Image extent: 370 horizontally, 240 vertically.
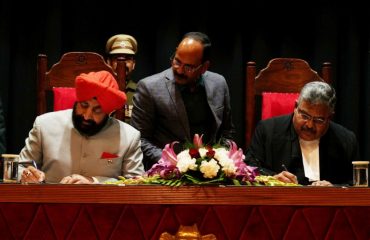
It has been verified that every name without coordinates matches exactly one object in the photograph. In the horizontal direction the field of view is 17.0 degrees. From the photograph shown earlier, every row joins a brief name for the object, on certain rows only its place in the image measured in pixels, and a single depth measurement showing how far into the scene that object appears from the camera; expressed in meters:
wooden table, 3.59
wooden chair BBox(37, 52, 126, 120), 6.30
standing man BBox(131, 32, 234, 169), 5.97
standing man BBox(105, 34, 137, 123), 6.97
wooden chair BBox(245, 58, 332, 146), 6.48
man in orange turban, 5.26
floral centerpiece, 3.77
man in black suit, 5.51
